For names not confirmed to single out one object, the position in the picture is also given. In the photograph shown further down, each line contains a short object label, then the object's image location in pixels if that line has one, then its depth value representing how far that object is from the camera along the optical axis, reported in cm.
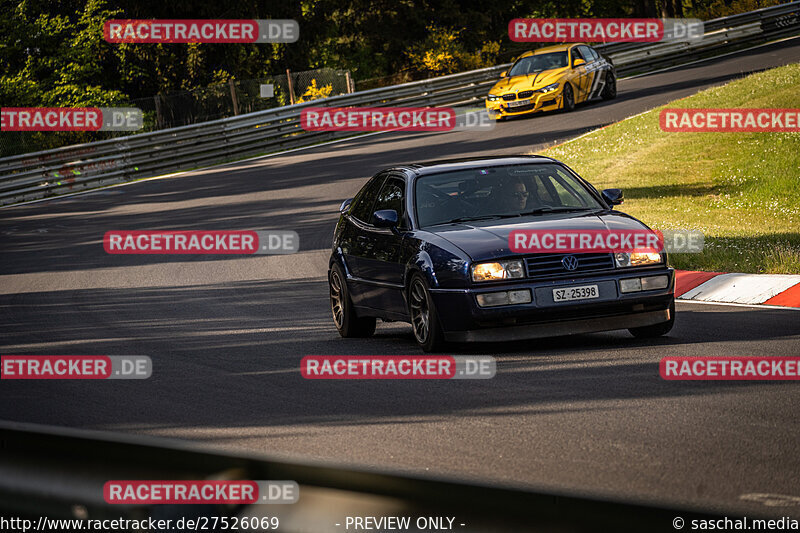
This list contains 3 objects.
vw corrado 1708
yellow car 6022
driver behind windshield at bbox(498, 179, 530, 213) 1942
